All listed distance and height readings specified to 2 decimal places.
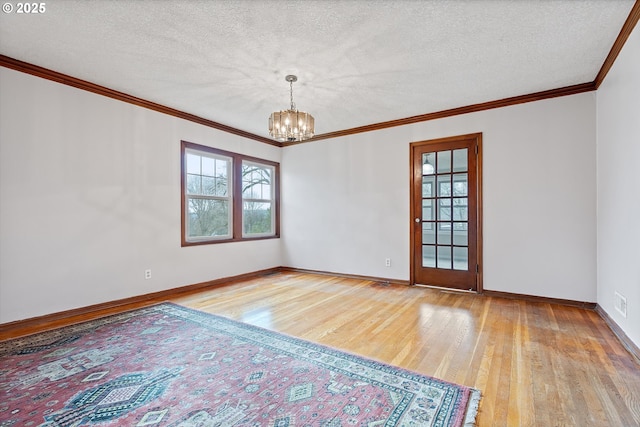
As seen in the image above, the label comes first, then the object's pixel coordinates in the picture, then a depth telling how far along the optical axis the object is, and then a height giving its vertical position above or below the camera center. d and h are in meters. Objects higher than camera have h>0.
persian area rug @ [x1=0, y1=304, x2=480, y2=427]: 1.61 -1.09
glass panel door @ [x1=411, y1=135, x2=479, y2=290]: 4.17 +0.00
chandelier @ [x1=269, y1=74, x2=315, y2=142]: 3.07 +0.91
